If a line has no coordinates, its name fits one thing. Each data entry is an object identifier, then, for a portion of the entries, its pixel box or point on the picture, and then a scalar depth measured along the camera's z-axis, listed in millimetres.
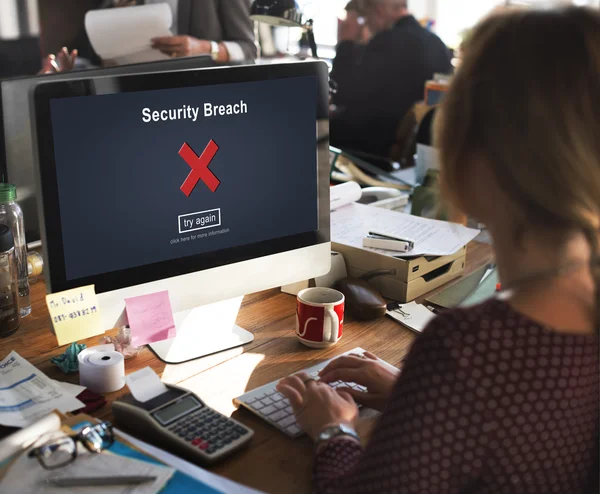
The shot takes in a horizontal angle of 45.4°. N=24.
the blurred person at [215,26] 2645
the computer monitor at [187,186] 1124
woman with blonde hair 694
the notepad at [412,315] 1435
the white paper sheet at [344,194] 1826
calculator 998
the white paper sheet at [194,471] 911
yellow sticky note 1158
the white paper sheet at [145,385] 1075
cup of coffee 1315
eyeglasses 923
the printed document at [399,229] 1611
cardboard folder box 1537
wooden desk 1001
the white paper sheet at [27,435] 931
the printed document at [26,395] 1064
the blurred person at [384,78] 3635
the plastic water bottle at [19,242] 1453
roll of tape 1155
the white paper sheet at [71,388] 1147
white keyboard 1087
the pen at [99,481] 887
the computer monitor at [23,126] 1438
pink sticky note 1225
